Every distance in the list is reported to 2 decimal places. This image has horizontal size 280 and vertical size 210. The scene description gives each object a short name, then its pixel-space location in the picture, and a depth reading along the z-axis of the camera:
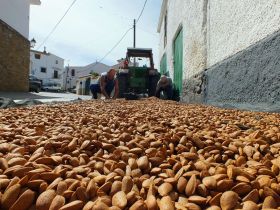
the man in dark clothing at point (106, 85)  5.62
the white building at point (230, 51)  2.53
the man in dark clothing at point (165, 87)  5.78
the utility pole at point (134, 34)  17.06
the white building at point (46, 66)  32.15
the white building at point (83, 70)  35.54
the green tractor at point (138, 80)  6.27
